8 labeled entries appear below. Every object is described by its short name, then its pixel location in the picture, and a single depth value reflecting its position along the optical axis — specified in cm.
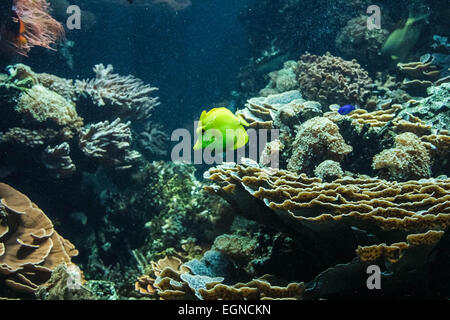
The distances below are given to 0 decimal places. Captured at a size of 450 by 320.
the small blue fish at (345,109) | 406
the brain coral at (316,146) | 308
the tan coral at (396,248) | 170
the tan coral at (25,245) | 323
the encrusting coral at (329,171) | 279
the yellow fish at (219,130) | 296
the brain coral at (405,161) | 291
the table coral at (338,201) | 191
